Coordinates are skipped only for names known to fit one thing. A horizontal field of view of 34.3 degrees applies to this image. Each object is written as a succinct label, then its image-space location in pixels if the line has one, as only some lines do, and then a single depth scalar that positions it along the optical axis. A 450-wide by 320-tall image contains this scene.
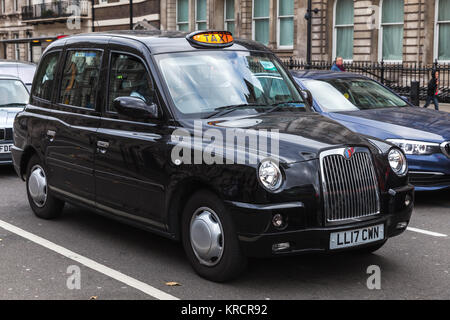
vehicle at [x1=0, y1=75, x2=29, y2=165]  11.41
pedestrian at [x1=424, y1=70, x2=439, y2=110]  20.78
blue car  8.70
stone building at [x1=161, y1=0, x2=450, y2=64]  24.20
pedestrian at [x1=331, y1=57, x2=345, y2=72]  20.98
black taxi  5.18
